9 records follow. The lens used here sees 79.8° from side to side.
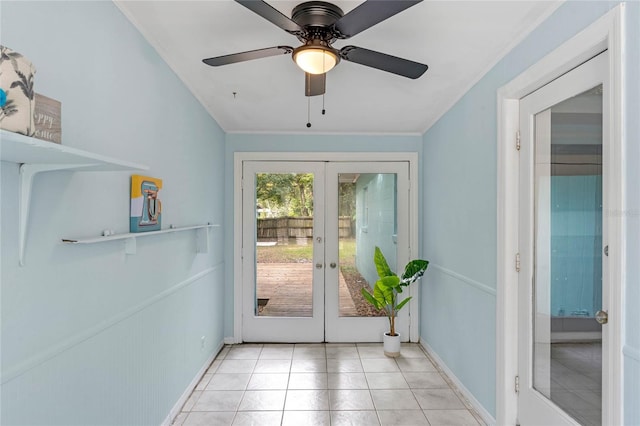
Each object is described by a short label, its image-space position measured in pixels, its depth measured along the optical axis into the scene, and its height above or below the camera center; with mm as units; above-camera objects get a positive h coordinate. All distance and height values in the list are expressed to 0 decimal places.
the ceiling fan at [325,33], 1440 +778
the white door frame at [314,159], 4164 +190
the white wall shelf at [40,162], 1010 +166
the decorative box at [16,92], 923 +305
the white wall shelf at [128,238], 1467 -100
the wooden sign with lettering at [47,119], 1087 +281
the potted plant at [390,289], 3689 -700
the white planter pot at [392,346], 3730 -1259
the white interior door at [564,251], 1644 -160
